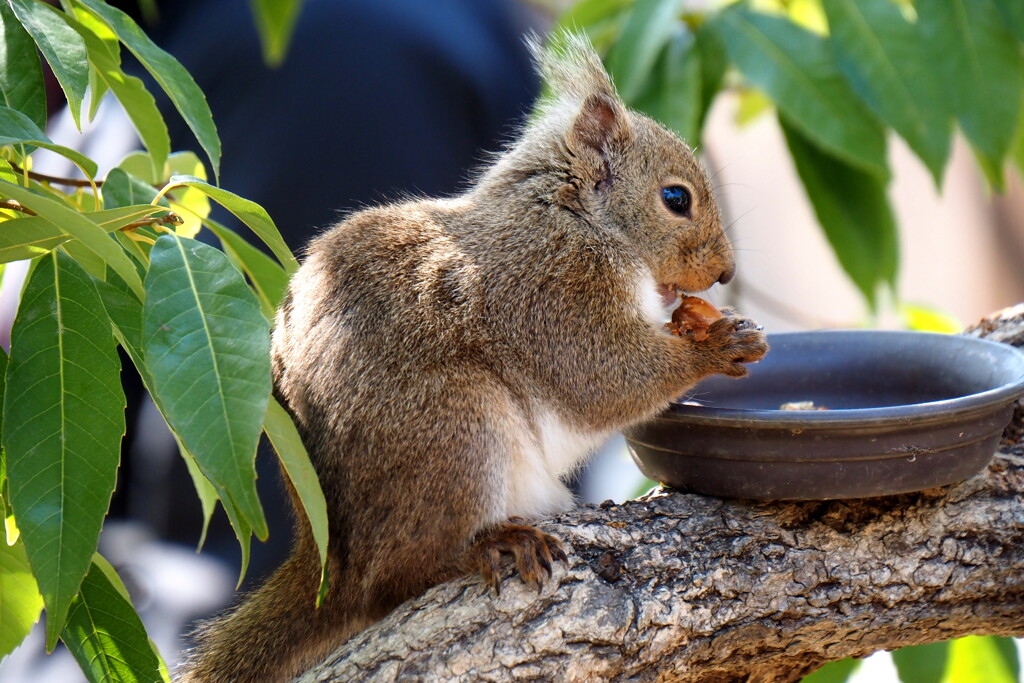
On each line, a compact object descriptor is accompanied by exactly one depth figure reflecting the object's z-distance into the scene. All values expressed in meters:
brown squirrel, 2.36
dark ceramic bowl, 2.34
